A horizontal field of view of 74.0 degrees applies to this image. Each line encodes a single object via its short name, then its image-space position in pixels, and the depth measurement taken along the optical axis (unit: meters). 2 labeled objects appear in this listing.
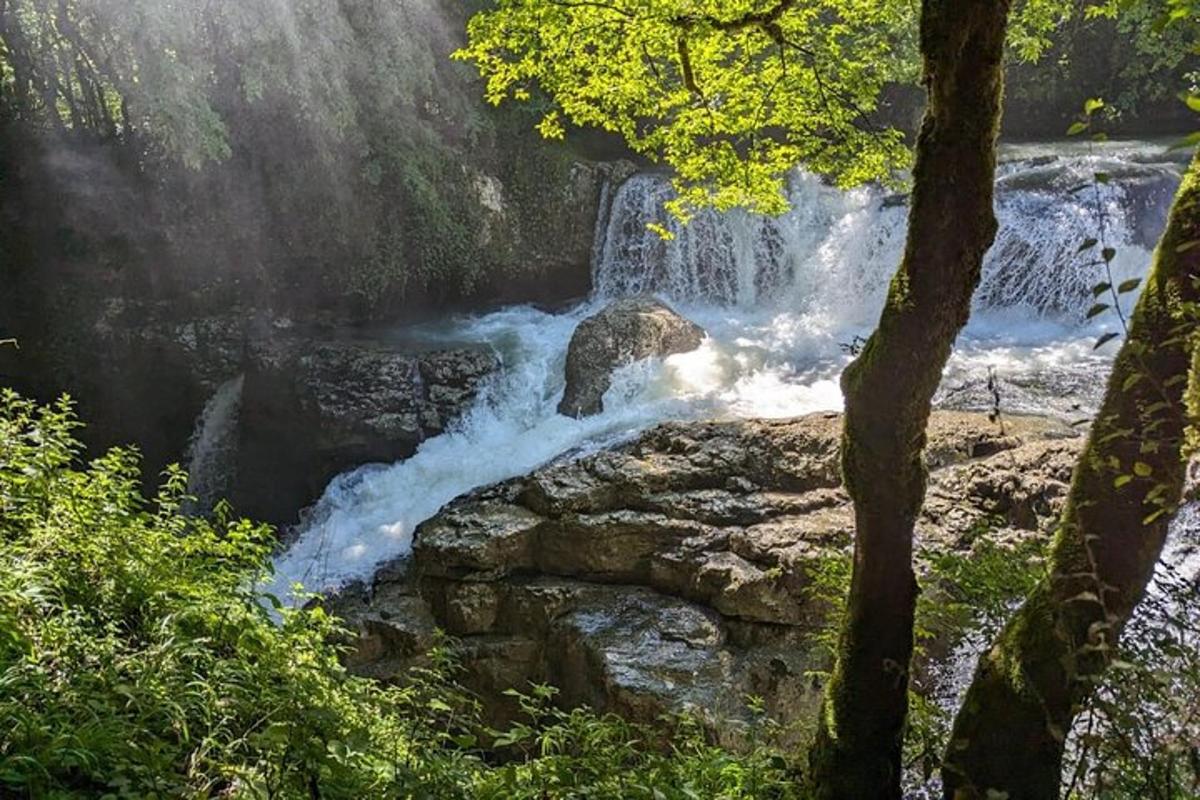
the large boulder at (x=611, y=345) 10.32
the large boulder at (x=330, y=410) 10.45
